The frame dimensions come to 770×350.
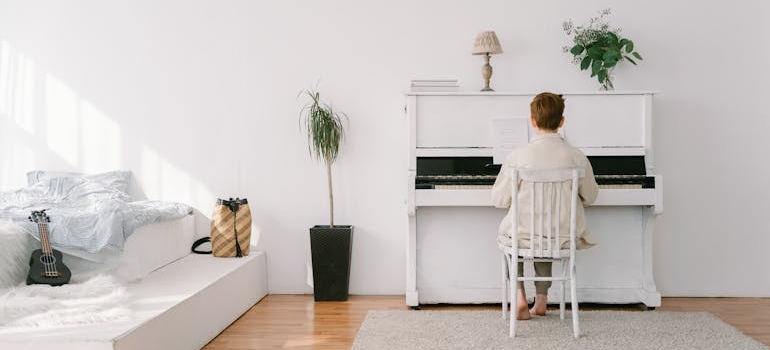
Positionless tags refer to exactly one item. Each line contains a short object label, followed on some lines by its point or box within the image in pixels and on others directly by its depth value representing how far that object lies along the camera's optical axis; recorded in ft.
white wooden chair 10.78
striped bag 14.52
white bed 8.70
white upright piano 13.47
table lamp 14.15
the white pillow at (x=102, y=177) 15.10
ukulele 11.04
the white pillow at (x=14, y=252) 10.83
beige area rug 10.94
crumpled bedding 11.55
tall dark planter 14.64
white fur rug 9.26
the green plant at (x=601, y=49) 14.05
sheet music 13.47
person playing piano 11.35
